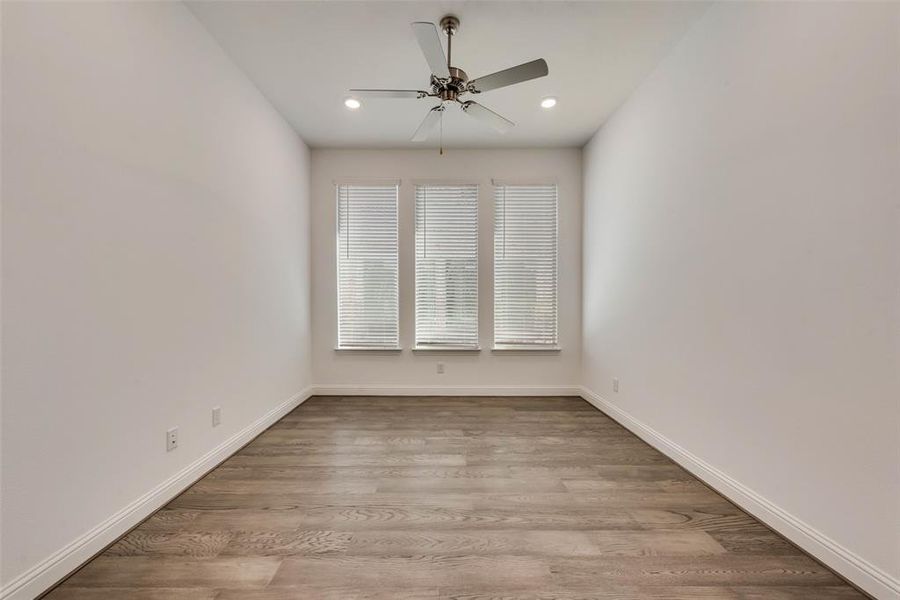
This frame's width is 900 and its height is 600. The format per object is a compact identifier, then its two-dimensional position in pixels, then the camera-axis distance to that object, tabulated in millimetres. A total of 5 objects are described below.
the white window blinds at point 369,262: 4148
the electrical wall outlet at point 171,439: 1965
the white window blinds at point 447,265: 4141
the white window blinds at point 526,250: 4145
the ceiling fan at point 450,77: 1844
